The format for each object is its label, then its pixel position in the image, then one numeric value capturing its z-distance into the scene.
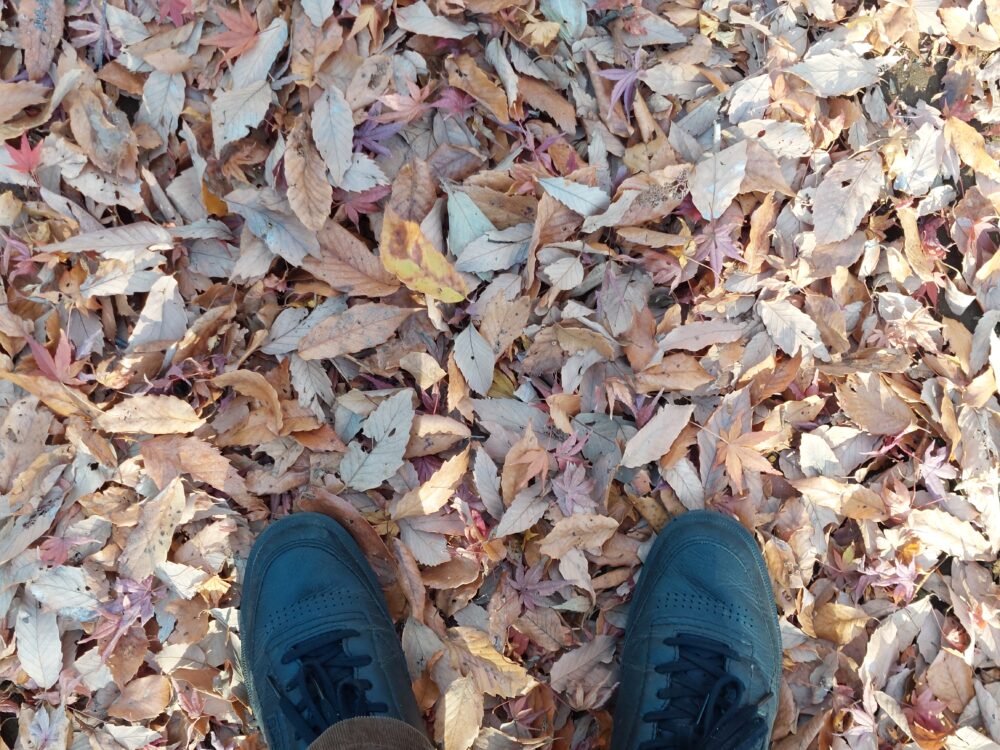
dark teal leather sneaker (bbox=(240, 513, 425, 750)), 0.67
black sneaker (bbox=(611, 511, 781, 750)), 0.67
